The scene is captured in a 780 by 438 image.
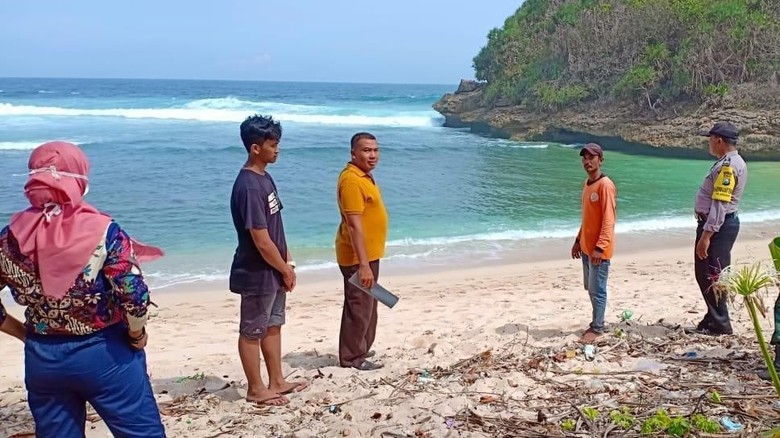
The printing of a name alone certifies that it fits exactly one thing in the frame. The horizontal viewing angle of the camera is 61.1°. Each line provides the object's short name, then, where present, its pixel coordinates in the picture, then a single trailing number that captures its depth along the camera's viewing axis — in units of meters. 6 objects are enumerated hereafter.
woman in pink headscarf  2.31
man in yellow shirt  4.39
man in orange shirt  5.06
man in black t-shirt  3.77
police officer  4.75
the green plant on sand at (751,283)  2.44
